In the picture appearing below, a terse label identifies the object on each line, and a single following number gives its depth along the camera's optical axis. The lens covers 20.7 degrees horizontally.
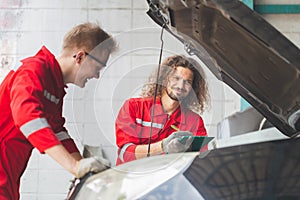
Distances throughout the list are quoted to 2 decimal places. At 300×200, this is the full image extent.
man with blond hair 3.63
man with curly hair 3.93
